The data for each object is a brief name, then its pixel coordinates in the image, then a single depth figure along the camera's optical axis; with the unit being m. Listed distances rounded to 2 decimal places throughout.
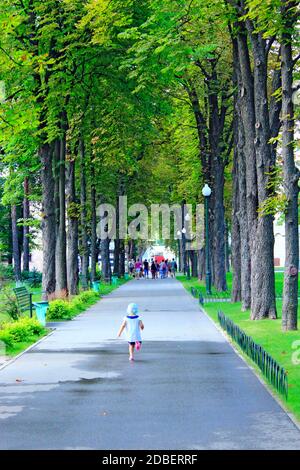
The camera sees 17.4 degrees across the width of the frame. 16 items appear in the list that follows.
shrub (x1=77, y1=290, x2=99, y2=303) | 40.75
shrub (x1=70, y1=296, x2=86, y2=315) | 34.28
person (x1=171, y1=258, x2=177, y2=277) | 92.64
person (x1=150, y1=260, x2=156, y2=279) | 87.75
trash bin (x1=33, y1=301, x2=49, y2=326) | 27.47
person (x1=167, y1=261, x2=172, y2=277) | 93.06
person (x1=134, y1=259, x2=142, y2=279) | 89.03
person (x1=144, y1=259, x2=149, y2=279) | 91.11
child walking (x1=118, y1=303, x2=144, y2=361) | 19.34
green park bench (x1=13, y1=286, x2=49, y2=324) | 27.48
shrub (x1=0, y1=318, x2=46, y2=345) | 23.50
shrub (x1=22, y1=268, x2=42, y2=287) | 65.06
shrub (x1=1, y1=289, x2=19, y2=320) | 27.19
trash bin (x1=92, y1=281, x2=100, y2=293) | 49.66
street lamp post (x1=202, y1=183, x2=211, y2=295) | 43.05
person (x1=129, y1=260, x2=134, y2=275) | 98.00
